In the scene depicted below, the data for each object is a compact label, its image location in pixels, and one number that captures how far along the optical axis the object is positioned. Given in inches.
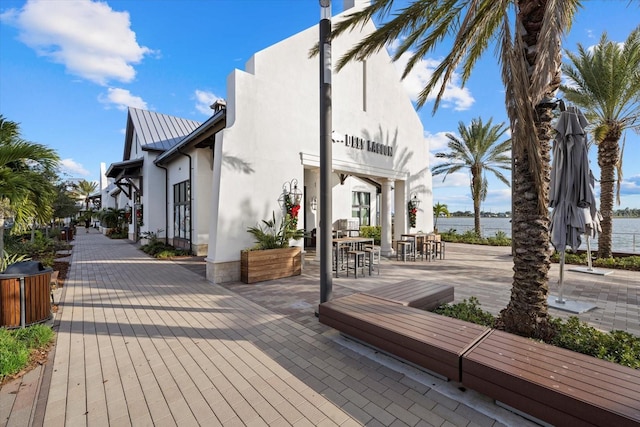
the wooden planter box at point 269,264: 286.5
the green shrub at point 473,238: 605.5
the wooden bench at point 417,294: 166.9
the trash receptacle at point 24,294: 158.6
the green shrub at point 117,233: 842.8
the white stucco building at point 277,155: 293.7
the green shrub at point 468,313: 159.2
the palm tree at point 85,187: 2070.1
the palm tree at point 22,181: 187.9
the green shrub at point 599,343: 115.4
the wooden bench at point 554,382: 75.2
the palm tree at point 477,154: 689.0
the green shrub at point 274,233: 308.2
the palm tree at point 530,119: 126.6
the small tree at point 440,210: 842.2
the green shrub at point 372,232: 648.4
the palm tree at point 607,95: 347.3
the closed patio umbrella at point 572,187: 195.2
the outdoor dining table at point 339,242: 327.3
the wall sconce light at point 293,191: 336.5
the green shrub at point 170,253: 456.4
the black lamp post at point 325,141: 181.9
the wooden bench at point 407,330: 108.4
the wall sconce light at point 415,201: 504.7
